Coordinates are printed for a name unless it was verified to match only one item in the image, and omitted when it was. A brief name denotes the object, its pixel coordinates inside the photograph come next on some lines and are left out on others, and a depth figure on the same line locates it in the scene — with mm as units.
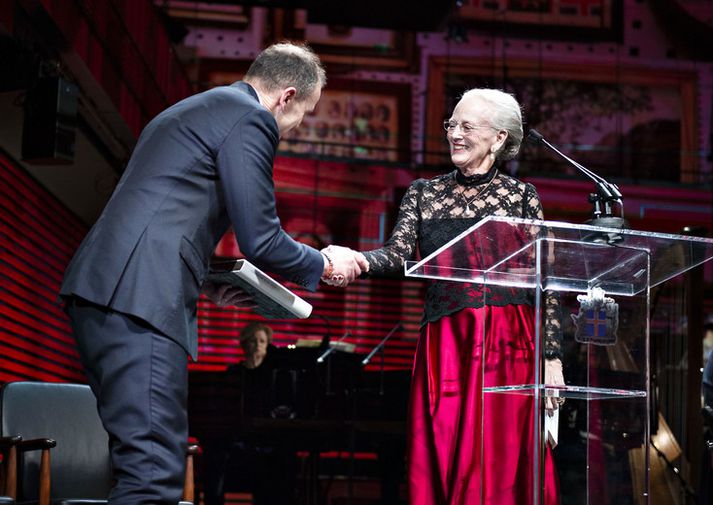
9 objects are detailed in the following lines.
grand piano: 5988
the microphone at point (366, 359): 5926
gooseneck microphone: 2400
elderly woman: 2623
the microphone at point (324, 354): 6012
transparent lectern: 2289
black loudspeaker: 5086
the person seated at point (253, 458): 5980
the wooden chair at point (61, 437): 3979
